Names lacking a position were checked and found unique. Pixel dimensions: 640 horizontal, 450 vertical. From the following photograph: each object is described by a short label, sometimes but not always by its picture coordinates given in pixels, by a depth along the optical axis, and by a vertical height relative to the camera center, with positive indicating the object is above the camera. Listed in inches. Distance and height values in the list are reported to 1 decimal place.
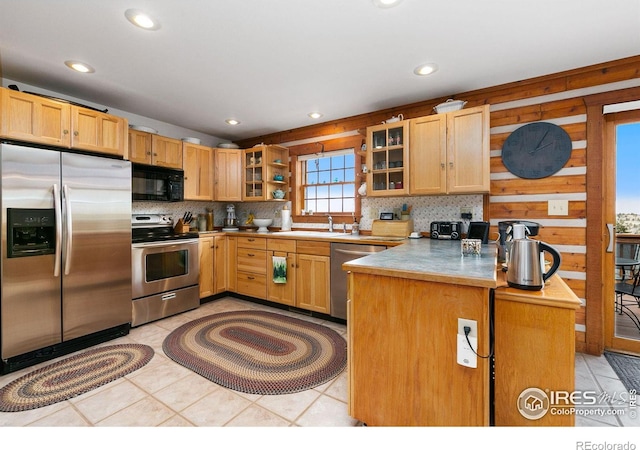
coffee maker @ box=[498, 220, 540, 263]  66.6 -2.6
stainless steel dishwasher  122.0 -22.8
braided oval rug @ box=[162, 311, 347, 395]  84.1 -45.2
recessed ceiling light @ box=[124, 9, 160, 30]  72.3 +53.0
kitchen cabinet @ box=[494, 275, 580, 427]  49.1 -22.2
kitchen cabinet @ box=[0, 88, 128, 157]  89.4 +34.2
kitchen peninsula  50.0 -22.6
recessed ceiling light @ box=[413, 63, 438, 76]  97.8 +53.7
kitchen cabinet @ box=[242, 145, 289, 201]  166.4 +29.7
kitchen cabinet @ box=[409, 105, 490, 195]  107.7 +27.6
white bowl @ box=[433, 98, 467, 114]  113.1 +46.7
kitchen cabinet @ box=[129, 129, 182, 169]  132.6 +35.8
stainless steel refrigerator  88.3 -10.0
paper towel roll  169.9 +2.2
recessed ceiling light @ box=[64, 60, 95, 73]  96.0 +53.3
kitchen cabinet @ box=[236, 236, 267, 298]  150.7 -23.7
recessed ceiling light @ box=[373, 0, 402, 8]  67.9 +52.6
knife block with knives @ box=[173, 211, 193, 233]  151.3 -2.3
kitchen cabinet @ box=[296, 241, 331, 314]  129.7 -24.6
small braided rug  74.8 -45.8
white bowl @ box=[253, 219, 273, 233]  174.9 -0.1
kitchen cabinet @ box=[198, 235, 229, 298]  151.6 -22.7
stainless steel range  122.3 -21.3
